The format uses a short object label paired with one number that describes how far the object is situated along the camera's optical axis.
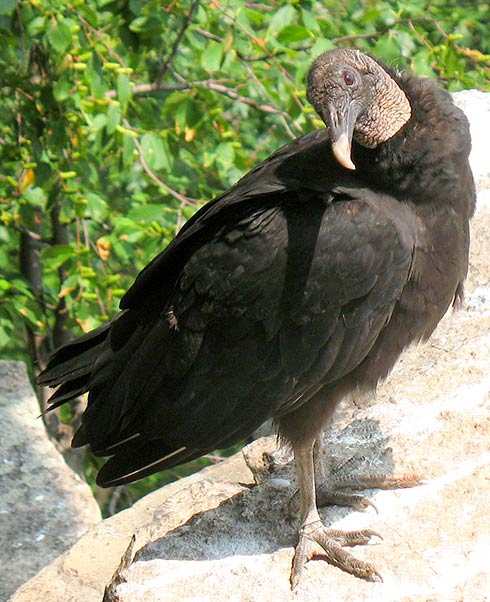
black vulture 4.84
